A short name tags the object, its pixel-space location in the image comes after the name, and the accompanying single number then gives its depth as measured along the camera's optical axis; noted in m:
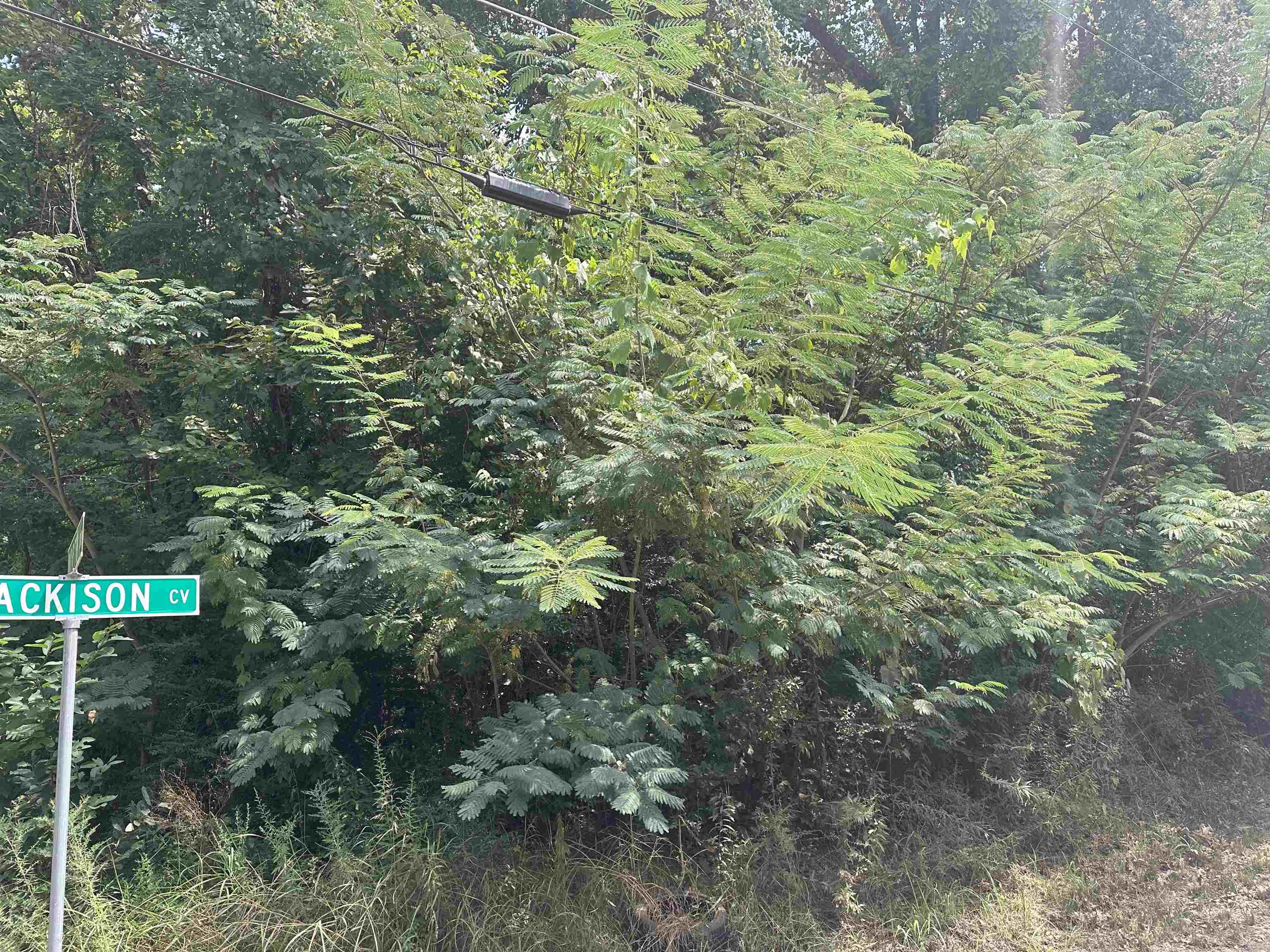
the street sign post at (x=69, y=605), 2.99
